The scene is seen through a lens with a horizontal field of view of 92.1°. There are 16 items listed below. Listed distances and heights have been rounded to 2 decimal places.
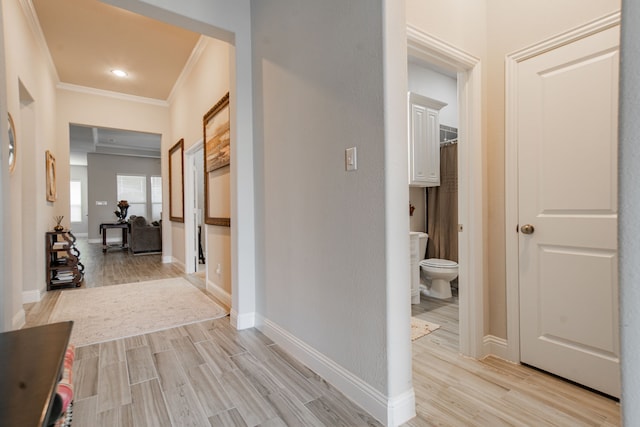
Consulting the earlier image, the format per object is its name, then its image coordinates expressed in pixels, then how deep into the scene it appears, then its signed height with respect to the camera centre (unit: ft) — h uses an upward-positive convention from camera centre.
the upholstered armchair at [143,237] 22.77 -1.92
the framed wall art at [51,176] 12.96 +1.60
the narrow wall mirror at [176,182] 16.37 +1.63
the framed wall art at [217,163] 10.48 +1.72
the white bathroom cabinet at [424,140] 10.78 +2.46
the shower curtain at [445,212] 12.15 -0.16
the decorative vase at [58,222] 13.59 -0.50
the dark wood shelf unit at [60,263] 12.75 -2.20
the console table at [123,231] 24.62 -1.68
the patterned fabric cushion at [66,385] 2.44 -1.46
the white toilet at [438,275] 10.80 -2.39
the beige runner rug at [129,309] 8.36 -3.21
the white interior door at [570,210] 5.39 -0.06
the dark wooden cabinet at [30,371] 1.69 -1.10
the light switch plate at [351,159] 5.00 +0.83
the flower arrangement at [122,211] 26.21 +0.04
